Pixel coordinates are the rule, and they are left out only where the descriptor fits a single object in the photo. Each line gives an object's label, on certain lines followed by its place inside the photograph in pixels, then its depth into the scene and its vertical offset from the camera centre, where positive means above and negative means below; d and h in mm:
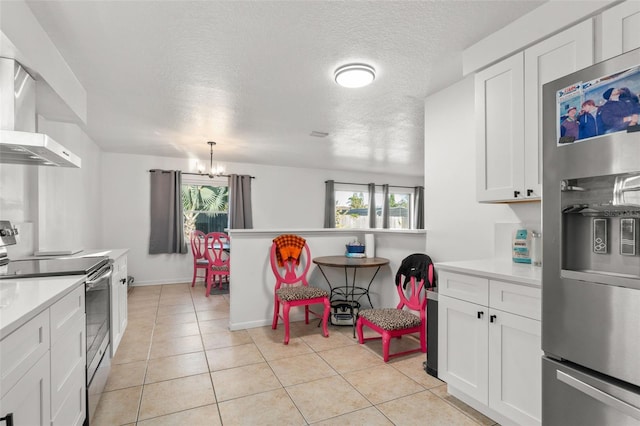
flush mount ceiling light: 2490 +1108
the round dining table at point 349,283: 3209 -846
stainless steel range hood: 1682 +535
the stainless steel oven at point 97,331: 1831 -753
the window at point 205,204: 6353 +197
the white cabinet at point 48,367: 1012 -591
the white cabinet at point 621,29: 1464 +876
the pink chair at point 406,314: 2646 -878
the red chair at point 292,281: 3154 -749
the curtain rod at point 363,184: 7735 +739
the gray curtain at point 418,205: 8711 +234
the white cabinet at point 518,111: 1740 +655
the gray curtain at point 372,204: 8039 +228
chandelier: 5414 +743
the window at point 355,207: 7957 +169
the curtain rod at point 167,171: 5825 +776
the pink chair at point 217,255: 5219 -717
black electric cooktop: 1669 -316
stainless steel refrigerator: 1115 -127
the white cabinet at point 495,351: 1607 -778
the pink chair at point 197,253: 5629 -703
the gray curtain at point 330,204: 7441 +223
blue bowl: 3708 -410
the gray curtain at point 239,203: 6426 +210
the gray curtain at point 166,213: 5883 +8
